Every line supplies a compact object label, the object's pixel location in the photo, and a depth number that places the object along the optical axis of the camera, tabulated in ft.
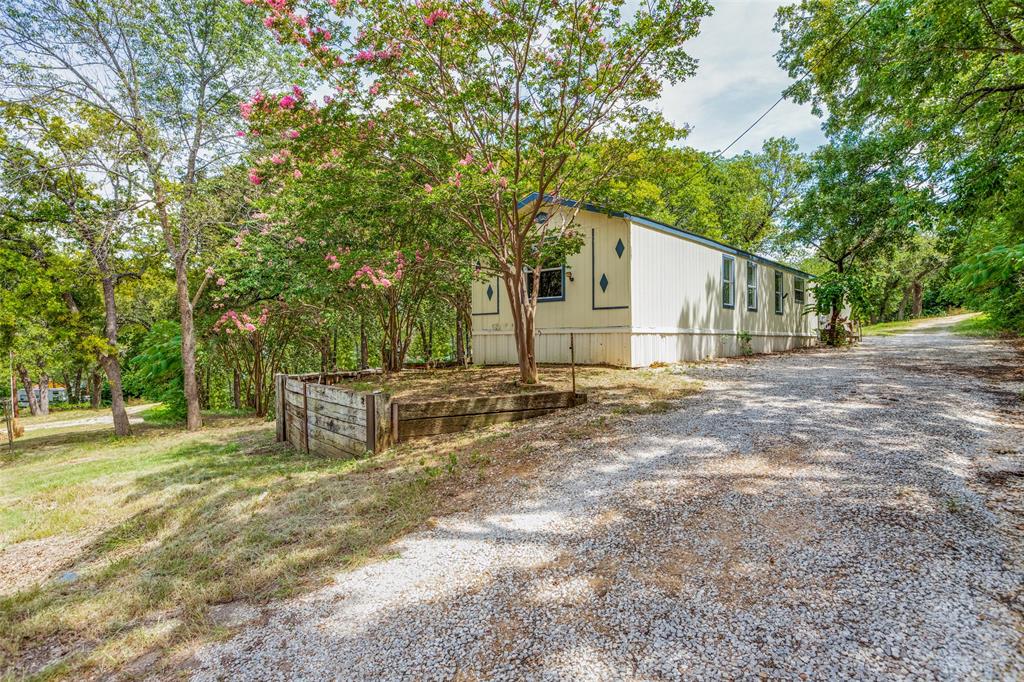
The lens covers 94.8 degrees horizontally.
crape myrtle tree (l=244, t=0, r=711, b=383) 19.27
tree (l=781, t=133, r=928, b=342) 28.63
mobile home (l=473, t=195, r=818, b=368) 32.42
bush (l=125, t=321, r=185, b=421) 41.73
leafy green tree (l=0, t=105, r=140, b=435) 29.43
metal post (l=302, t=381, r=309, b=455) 22.50
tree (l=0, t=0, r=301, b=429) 29.32
